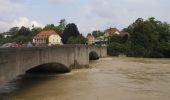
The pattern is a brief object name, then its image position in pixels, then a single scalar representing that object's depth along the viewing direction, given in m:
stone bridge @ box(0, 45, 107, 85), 11.69
